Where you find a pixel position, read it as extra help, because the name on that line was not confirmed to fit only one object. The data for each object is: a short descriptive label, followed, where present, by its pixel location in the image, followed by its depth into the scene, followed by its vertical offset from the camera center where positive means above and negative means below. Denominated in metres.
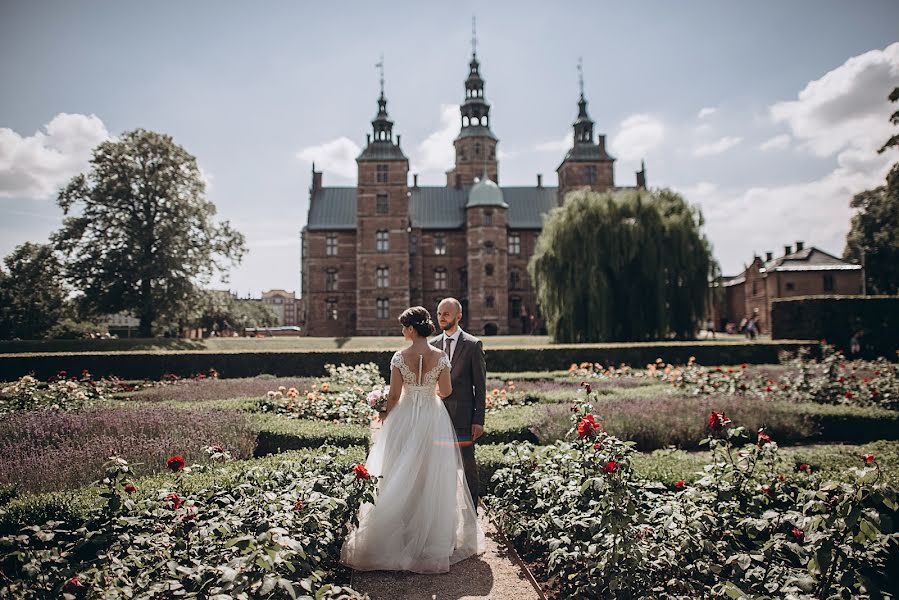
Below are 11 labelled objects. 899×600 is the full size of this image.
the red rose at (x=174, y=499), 3.38 -1.07
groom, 4.85 -0.60
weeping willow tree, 22.12 +1.81
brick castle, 41.53 +6.05
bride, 4.12 -1.25
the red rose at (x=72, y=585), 2.65 -1.26
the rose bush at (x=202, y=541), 2.71 -1.26
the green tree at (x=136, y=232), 26.84 +4.40
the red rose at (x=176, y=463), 3.52 -0.89
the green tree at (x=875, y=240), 38.53 +5.30
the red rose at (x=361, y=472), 3.79 -1.03
